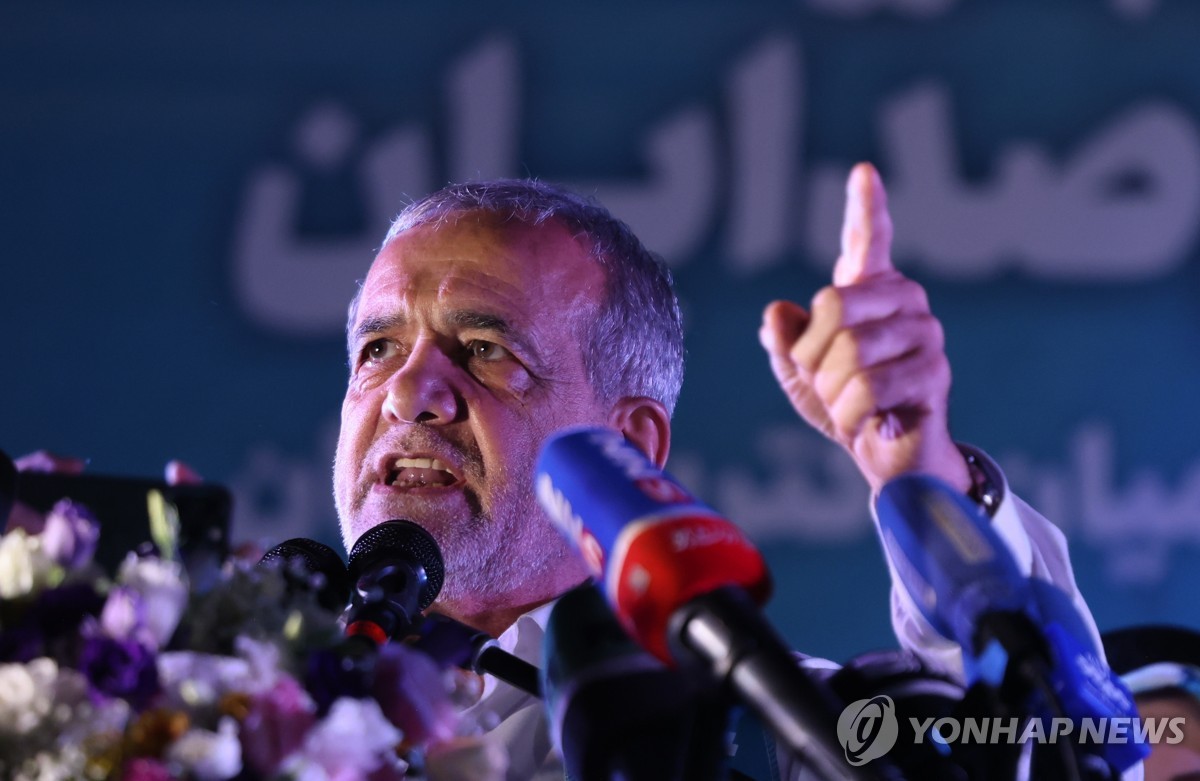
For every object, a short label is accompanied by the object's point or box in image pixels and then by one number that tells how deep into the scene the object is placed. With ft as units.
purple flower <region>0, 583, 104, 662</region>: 11.59
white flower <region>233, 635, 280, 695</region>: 11.56
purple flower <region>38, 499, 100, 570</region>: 12.32
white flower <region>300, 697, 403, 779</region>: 11.11
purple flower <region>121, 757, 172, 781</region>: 10.51
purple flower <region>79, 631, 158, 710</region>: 11.08
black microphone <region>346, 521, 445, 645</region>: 13.88
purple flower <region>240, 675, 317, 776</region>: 11.11
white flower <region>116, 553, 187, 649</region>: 11.67
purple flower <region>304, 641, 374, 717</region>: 11.95
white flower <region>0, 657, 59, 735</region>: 10.67
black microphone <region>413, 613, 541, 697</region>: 14.03
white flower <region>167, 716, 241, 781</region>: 10.67
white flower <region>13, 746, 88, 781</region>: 10.47
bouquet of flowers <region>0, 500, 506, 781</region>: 10.75
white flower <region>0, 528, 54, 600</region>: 11.90
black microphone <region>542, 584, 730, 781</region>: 12.54
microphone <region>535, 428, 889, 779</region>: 10.29
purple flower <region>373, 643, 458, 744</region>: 12.26
